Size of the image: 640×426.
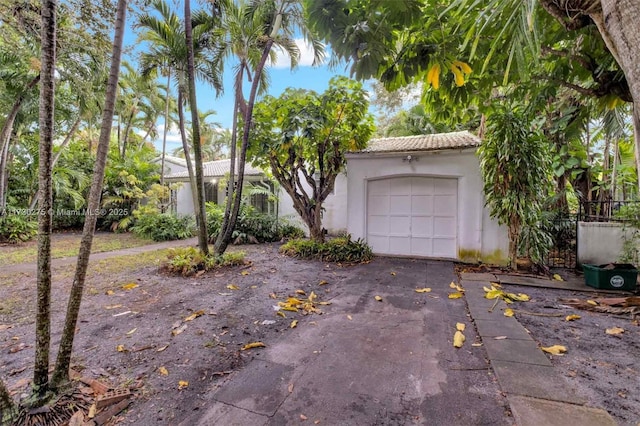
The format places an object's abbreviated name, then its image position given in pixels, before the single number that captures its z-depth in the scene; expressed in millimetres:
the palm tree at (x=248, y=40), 6523
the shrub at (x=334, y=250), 7613
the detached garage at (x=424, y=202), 7113
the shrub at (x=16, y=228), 9836
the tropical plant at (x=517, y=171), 5961
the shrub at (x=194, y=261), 6227
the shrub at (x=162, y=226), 11361
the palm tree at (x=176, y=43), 6531
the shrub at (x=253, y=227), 10641
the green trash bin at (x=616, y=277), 5066
